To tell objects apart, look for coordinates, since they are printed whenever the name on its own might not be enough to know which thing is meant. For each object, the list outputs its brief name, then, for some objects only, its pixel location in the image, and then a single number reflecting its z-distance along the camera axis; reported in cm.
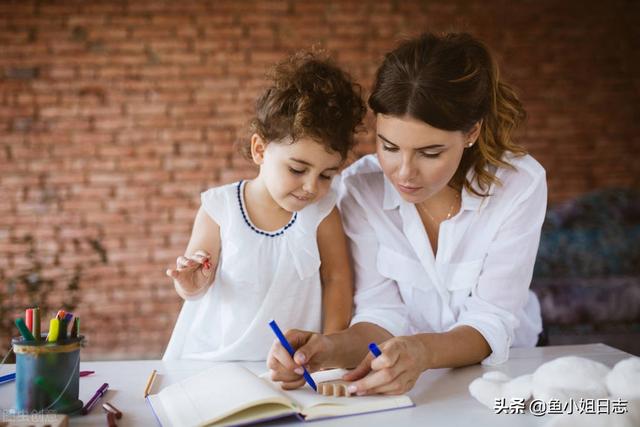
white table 91
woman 129
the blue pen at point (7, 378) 114
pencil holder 92
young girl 148
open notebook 88
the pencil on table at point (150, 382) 104
